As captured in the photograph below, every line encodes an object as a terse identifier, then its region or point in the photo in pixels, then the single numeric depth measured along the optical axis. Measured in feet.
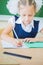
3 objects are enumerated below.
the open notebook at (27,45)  3.43
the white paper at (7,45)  3.42
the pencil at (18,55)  3.14
